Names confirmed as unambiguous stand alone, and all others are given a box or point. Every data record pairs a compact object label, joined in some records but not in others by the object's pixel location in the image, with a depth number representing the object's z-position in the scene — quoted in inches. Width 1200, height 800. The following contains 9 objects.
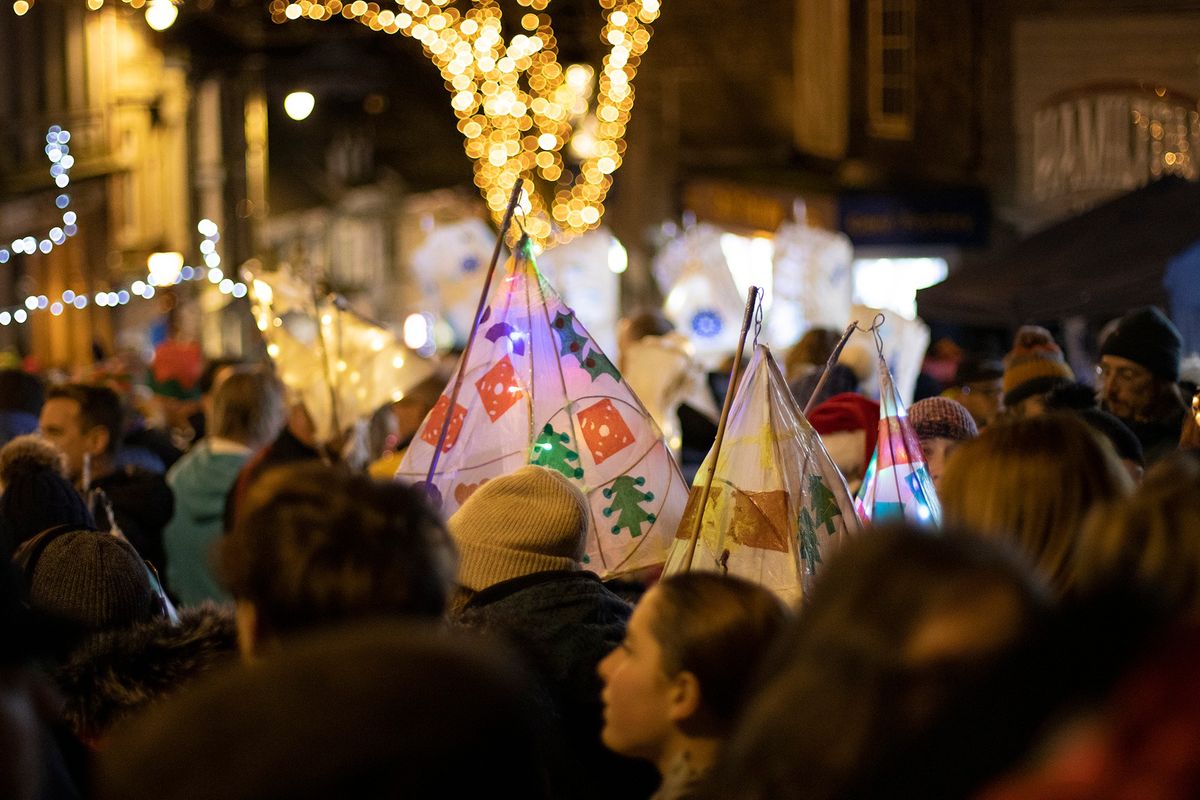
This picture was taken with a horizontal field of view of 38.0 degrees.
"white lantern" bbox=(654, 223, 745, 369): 553.9
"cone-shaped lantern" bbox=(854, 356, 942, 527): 203.9
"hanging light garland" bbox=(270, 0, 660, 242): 820.6
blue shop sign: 818.8
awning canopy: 406.6
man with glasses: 265.0
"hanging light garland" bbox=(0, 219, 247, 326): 814.1
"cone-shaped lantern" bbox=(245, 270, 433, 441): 344.2
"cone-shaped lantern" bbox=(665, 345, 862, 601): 183.6
